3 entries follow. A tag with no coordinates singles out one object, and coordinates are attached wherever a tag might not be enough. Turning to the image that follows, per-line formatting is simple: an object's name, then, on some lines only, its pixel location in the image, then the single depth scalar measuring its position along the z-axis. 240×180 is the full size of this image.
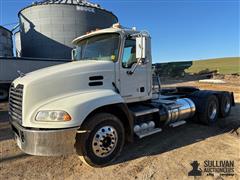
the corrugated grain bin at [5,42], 17.56
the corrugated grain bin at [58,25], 17.80
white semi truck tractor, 3.06
